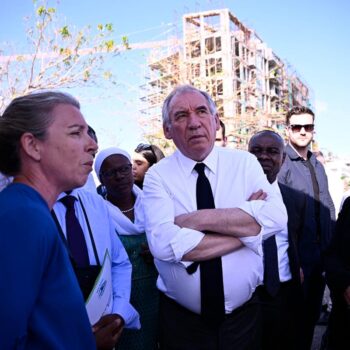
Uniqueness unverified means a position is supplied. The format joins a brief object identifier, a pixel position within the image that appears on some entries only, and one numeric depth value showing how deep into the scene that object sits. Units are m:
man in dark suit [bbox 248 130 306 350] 2.86
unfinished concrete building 19.83
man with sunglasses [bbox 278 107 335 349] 3.47
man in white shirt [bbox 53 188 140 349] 1.88
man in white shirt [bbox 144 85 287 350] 2.05
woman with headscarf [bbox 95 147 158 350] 2.81
